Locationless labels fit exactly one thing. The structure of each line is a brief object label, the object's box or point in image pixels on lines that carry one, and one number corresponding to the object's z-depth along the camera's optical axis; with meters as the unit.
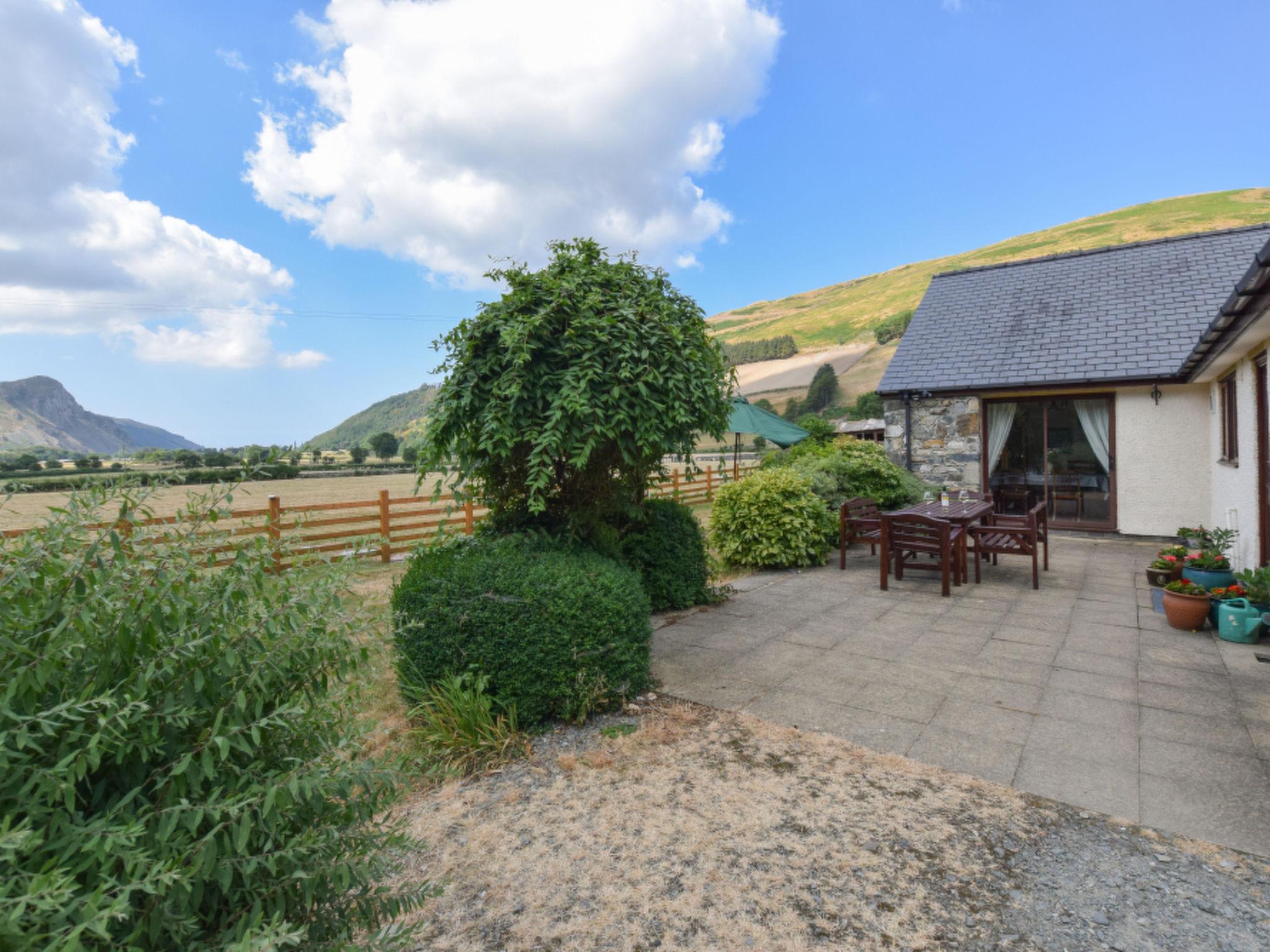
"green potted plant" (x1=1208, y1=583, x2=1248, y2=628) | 4.51
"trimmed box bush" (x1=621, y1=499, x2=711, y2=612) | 5.09
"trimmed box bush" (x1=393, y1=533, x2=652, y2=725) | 3.13
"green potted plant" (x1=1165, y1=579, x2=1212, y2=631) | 4.58
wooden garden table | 6.12
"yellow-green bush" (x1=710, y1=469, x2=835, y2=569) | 7.11
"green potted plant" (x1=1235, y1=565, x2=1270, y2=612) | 4.36
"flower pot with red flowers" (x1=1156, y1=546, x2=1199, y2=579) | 5.59
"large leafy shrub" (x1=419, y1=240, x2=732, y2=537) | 3.55
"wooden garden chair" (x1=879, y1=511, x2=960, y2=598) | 5.80
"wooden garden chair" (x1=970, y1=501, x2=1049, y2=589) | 6.09
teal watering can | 4.30
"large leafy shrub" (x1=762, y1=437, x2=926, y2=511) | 8.66
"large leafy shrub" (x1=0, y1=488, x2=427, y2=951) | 0.87
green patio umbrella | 12.77
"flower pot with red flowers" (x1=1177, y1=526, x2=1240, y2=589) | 4.97
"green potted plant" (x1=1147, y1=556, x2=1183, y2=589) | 5.62
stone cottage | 8.74
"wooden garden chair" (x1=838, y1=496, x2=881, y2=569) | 6.89
